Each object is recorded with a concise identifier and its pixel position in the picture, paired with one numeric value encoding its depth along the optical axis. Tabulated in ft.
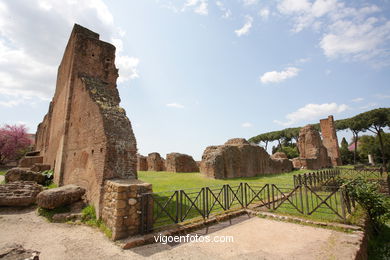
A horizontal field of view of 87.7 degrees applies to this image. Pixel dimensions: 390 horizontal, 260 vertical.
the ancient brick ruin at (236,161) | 50.75
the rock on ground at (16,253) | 8.59
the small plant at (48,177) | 32.64
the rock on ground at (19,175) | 29.30
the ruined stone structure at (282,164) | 72.65
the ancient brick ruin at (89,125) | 20.58
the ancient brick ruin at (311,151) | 84.38
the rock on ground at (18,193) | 22.99
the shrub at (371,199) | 19.21
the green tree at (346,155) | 133.14
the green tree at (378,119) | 98.68
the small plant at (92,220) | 17.24
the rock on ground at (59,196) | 20.88
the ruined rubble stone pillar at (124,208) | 15.56
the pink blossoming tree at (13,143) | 76.23
